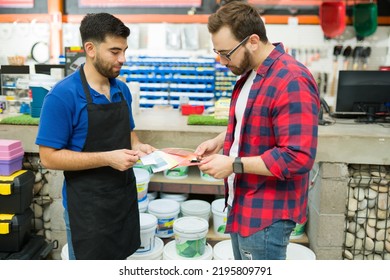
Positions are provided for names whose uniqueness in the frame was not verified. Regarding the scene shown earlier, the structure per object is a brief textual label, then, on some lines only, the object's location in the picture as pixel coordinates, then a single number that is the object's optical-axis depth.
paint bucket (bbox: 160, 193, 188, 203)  3.54
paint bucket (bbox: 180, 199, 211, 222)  3.29
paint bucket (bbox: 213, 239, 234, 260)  2.95
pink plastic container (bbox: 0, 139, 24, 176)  2.93
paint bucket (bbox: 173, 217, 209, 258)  2.92
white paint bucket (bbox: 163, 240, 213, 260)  2.97
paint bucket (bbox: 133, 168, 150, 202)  3.16
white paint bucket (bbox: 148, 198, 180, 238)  3.22
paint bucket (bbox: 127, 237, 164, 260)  2.97
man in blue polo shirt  1.83
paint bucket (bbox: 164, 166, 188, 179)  3.40
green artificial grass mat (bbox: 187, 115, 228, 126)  3.28
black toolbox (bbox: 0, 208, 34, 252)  2.97
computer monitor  3.58
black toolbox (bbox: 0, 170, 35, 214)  2.92
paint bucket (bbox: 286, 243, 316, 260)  2.99
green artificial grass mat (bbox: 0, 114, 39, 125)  3.16
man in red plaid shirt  1.50
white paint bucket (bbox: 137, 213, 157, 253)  2.95
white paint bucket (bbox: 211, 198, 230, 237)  3.19
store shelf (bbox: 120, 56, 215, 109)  5.54
